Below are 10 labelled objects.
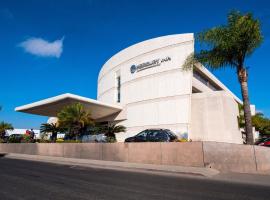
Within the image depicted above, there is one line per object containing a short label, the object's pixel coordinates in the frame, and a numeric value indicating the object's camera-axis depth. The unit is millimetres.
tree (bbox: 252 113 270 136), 35511
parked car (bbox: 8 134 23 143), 25019
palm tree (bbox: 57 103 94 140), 23314
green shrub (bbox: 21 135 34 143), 22514
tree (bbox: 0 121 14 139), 43260
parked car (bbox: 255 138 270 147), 14896
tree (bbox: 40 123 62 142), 27604
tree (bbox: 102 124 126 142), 28842
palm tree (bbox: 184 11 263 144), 13342
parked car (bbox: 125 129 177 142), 15790
